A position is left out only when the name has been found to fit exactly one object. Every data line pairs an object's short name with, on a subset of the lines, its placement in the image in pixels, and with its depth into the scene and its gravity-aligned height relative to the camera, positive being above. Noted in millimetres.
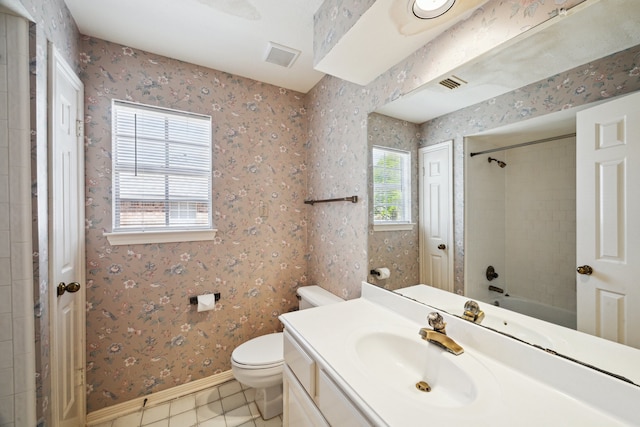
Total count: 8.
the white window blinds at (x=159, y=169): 1625 +314
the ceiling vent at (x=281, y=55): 1595 +1078
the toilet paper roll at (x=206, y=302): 1753 -644
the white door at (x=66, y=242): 1139 -150
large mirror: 647 +189
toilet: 1474 -929
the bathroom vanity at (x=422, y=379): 608 -506
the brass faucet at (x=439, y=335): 876 -471
